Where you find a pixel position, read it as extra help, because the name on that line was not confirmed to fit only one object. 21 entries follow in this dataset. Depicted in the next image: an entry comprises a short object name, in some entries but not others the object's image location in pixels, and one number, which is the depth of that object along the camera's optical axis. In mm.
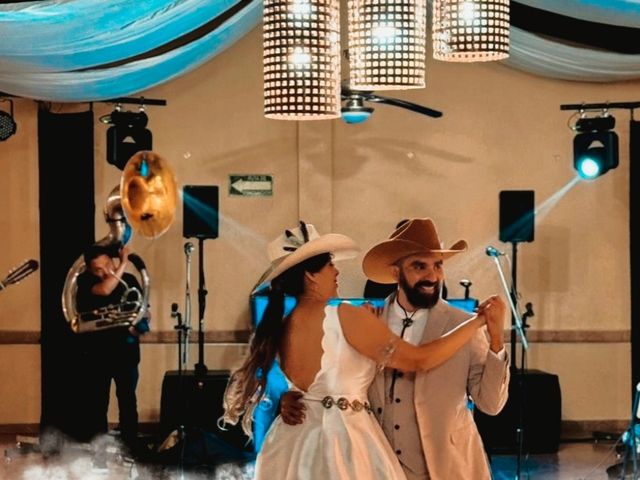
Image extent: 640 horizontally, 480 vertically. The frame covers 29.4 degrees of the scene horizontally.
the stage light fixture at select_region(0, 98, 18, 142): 9078
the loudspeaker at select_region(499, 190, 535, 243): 8945
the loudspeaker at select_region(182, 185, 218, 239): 8695
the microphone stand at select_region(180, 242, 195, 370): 8945
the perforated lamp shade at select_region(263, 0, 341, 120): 3383
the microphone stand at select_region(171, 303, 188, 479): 7918
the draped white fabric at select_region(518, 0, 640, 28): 6957
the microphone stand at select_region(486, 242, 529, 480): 7741
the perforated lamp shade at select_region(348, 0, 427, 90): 3443
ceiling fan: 8023
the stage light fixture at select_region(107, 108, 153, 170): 8617
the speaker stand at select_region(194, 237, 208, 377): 8719
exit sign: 9812
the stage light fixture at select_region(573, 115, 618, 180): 8812
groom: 4055
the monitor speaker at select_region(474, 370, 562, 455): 8891
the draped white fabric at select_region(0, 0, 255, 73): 6059
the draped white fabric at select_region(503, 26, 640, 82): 8641
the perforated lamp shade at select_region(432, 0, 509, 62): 3367
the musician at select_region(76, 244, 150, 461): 8039
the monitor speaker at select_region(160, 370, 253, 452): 8586
